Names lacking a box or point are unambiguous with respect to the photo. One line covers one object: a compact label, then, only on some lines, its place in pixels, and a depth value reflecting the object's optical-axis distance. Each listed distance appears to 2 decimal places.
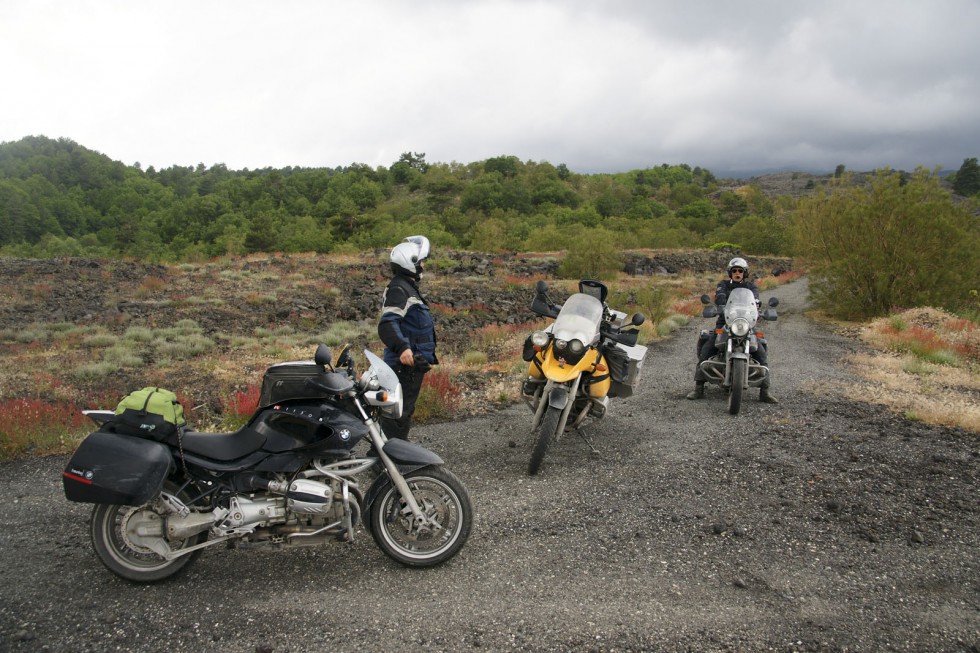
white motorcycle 7.27
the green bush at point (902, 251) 16.70
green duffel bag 3.44
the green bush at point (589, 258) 33.12
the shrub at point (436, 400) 7.27
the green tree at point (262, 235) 55.81
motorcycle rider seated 7.90
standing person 4.94
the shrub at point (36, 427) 6.10
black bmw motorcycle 3.50
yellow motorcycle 5.44
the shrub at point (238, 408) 6.79
